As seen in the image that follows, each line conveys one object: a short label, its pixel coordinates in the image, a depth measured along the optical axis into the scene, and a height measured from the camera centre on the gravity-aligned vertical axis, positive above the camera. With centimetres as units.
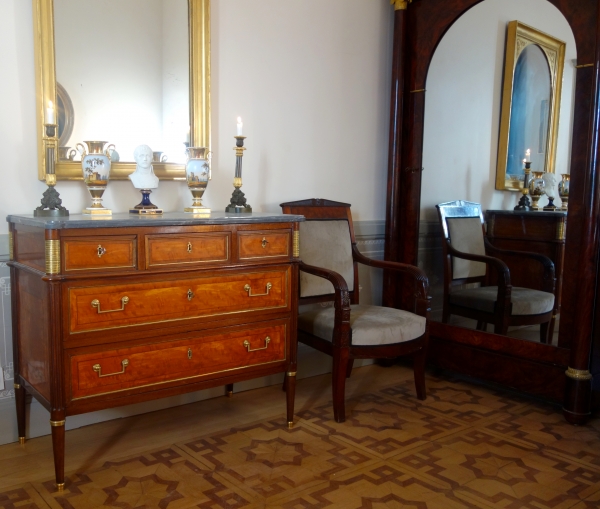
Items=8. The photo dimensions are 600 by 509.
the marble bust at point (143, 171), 223 +0
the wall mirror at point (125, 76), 214 +36
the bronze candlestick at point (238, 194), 247 -9
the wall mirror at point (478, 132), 255 +21
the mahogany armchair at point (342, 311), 239 -60
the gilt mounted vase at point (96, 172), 209 -1
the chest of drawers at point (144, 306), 181 -45
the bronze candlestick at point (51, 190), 201 -7
